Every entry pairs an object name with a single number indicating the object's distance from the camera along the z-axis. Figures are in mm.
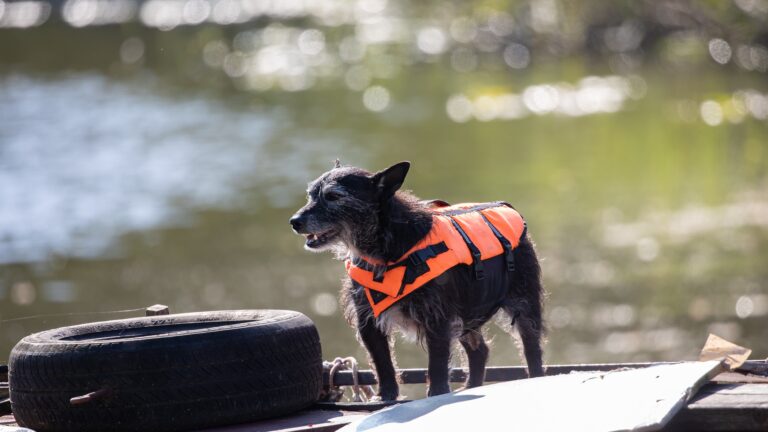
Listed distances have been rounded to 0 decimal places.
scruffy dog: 15484
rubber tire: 15062
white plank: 12617
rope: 17656
